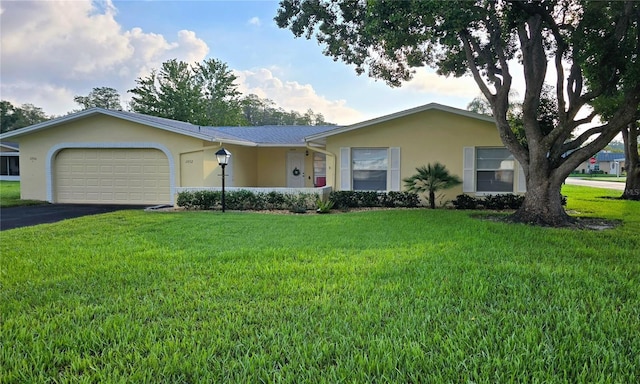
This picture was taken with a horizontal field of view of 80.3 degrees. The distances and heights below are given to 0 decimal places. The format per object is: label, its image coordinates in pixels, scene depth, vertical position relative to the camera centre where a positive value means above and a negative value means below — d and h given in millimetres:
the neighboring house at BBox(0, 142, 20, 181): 31859 +1678
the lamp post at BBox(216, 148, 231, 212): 11695 +814
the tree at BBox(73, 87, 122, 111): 54688 +12497
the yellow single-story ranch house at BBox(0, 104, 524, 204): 12945 +1042
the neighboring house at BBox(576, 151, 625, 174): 59072 +2759
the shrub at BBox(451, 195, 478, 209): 12703 -671
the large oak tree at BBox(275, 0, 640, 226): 7797 +3242
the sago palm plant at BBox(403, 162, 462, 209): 12141 +68
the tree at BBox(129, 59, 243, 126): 33781 +8525
